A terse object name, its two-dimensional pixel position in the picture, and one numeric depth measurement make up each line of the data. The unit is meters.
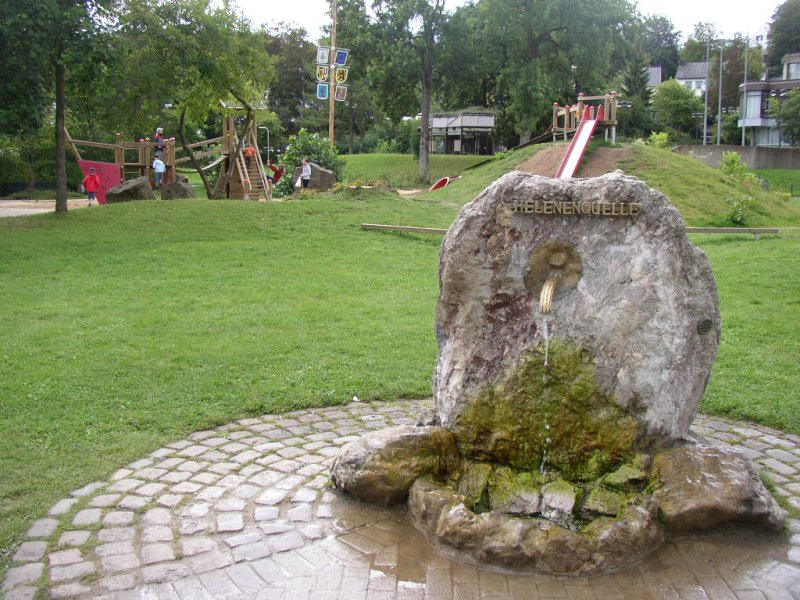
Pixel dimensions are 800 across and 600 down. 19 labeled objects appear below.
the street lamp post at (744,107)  62.61
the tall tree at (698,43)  81.75
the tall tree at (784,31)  68.62
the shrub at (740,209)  21.61
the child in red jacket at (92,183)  26.44
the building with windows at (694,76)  83.31
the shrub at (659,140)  33.25
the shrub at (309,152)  29.62
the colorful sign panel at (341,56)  29.80
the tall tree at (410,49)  37.38
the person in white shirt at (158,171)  27.88
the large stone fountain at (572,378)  5.21
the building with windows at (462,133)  51.72
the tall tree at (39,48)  15.12
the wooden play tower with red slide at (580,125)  24.00
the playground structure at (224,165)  27.33
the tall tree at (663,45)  85.31
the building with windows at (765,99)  63.12
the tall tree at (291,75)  58.41
